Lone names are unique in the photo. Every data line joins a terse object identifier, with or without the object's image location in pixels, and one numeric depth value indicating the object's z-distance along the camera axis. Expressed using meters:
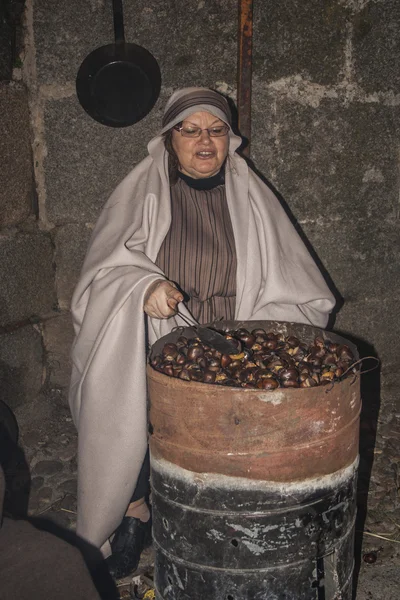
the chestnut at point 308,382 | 2.36
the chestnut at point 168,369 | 2.47
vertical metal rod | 4.39
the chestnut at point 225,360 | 2.50
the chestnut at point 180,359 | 2.55
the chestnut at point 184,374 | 2.42
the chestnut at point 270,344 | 2.67
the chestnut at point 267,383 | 2.29
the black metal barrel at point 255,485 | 2.24
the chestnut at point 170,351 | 2.60
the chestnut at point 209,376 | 2.38
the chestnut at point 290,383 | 2.36
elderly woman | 3.07
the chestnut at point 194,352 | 2.56
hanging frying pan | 4.22
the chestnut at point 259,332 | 2.78
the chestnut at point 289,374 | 2.38
